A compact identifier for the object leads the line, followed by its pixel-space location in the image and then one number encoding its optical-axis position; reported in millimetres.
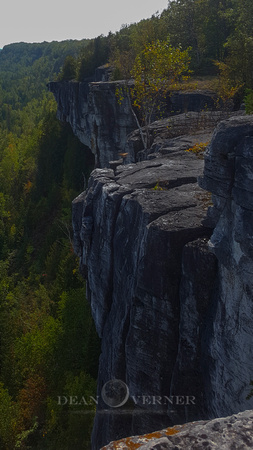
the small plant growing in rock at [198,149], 13999
